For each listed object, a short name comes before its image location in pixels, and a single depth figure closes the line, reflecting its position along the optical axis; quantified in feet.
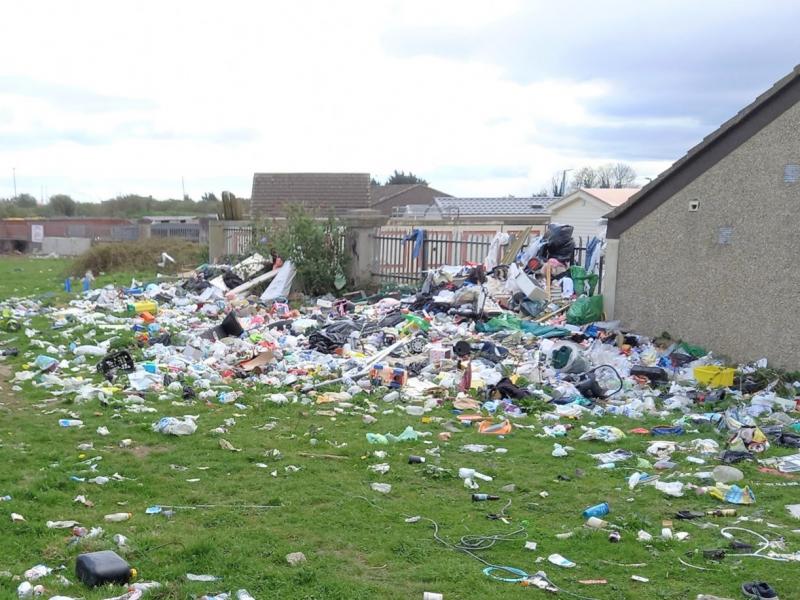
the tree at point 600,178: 196.22
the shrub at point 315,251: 54.08
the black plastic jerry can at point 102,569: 12.65
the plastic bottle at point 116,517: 15.66
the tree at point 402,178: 244.40
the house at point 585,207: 104.47
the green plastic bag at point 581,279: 42.19
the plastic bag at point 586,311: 39.22
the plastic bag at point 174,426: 22.49
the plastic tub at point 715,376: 29.14
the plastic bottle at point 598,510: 16.42
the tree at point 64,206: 207.62
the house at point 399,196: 167.94
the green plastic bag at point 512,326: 37.58
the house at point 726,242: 30.94
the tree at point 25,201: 212.82
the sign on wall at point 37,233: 142.98
